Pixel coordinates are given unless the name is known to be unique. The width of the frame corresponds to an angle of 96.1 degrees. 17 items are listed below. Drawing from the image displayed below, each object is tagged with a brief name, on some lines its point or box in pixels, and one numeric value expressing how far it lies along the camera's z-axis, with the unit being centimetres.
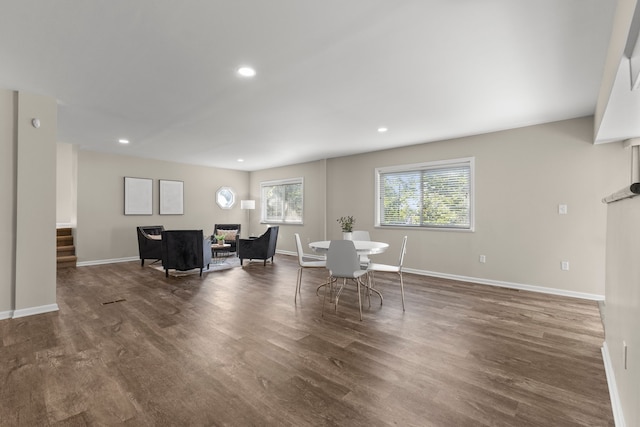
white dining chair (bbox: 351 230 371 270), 473
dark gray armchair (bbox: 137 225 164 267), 601
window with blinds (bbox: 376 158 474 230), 496
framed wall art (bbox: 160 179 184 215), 729
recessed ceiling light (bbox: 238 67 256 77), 265
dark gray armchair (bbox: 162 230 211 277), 505
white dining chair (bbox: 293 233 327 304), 379
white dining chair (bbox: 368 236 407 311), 352
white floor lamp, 829
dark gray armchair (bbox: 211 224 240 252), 739
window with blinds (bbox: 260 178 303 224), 780
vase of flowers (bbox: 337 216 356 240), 423
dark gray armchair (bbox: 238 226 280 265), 619
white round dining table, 354
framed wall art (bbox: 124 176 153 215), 673
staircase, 585
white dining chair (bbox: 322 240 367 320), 317
